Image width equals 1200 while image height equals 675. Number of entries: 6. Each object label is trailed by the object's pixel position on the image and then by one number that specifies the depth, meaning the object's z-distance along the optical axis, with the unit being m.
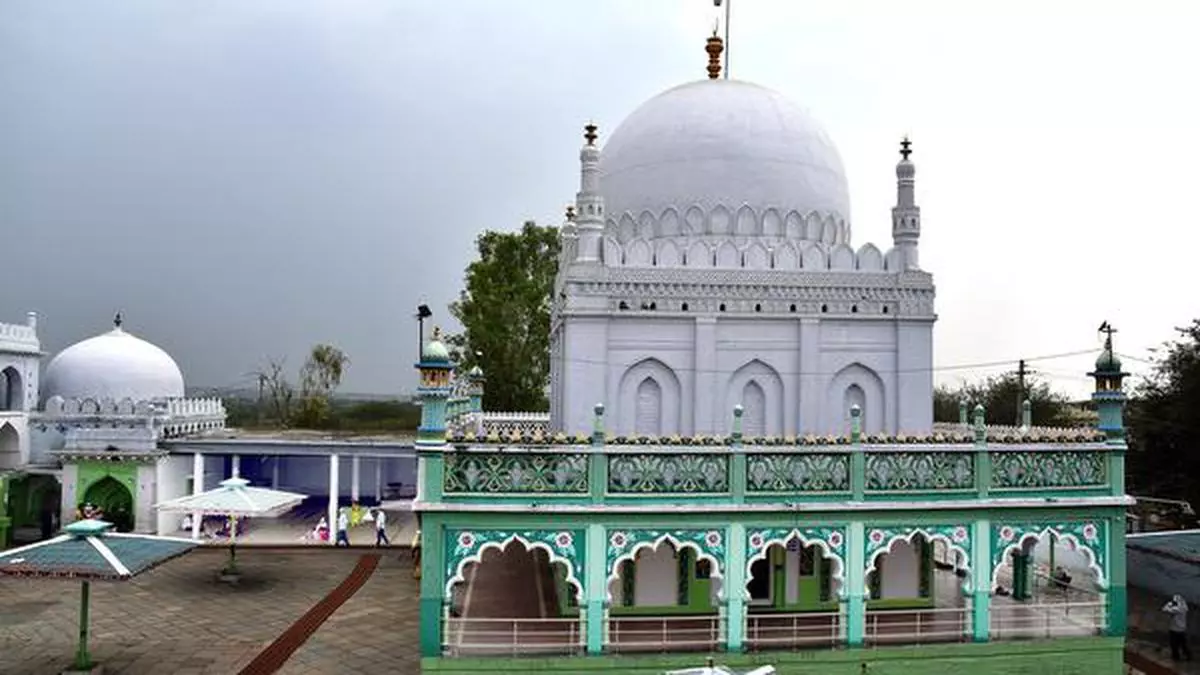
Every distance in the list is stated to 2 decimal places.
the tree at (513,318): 34.19
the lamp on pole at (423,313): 19.48
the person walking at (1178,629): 13.05
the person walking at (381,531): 22.23
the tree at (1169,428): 21.94
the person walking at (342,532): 22.30
